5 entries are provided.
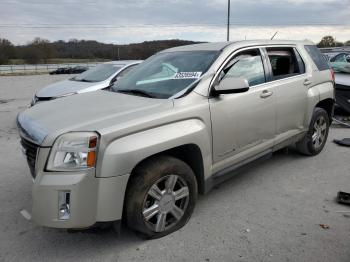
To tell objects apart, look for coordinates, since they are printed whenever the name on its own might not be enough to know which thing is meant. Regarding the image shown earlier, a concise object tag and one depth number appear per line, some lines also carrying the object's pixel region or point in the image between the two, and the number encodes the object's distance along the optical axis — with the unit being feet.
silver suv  8.79
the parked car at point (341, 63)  29.14
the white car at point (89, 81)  24.97
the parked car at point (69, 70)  147.96
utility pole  80.95
